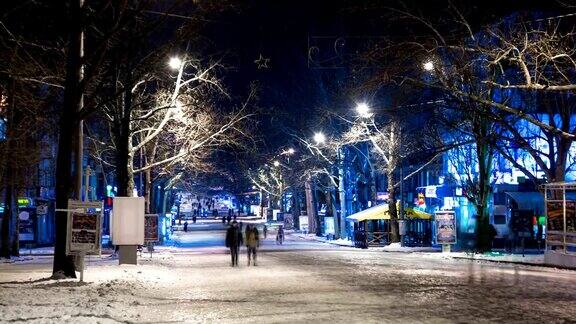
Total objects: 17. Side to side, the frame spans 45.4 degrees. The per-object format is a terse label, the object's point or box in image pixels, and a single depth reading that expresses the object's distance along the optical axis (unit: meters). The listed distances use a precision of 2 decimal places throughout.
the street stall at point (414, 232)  45.36
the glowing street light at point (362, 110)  38.85
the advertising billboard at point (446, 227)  37.00
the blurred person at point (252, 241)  28.16
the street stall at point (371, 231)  46.53
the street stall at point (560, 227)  26.31
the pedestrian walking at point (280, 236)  52.75
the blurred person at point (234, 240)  27.84
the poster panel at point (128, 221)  25.17
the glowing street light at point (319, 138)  51.03
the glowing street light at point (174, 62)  28.27
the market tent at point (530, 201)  42.44
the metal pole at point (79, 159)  20.58
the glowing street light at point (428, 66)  22.63
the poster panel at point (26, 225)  41.42
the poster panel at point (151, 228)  33.88
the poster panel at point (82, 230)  17.78
